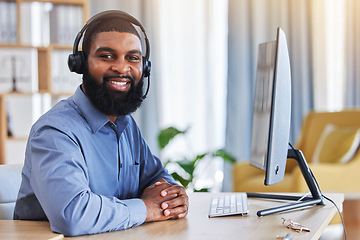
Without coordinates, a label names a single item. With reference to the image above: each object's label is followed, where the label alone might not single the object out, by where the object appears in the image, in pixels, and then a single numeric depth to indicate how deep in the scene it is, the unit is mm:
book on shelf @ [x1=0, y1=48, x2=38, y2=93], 4066
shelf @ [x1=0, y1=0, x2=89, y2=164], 4059
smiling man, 1243
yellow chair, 3461
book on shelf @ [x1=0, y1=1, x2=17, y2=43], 4082
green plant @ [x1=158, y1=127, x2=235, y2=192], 3934
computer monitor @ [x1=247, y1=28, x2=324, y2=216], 1361
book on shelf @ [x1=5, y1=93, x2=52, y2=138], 4125
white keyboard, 1438
